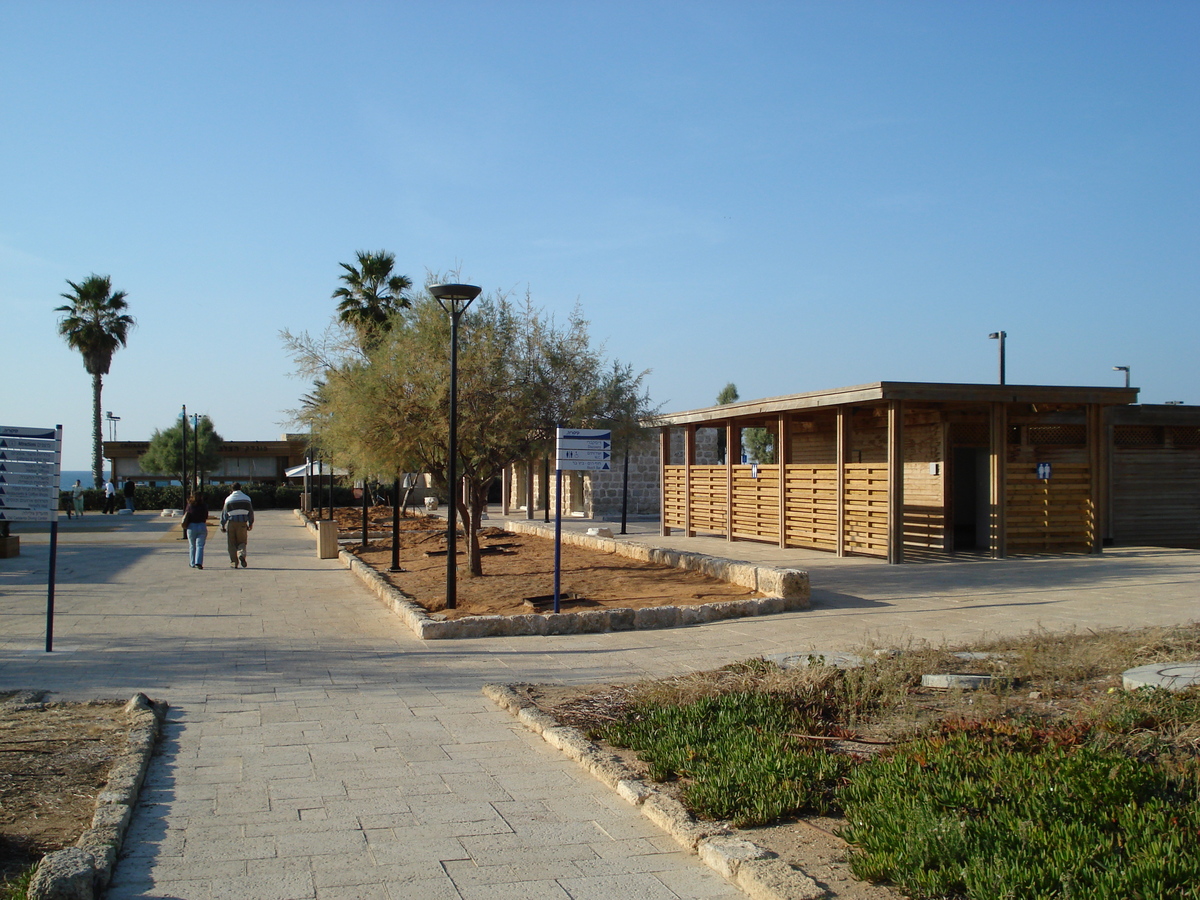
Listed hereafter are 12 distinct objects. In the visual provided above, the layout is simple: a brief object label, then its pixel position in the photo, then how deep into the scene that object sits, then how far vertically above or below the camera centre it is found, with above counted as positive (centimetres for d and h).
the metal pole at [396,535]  1719 -111
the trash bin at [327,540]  2130 -149
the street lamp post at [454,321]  1101 +180
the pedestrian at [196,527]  1830 -105
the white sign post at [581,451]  1123 +29
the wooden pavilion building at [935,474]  1661 +8
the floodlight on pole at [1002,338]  3171 +469
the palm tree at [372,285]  3138 +617
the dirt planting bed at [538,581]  1230 -159
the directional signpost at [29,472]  1010 -2
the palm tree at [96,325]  4453 +681
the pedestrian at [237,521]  1861 -96
